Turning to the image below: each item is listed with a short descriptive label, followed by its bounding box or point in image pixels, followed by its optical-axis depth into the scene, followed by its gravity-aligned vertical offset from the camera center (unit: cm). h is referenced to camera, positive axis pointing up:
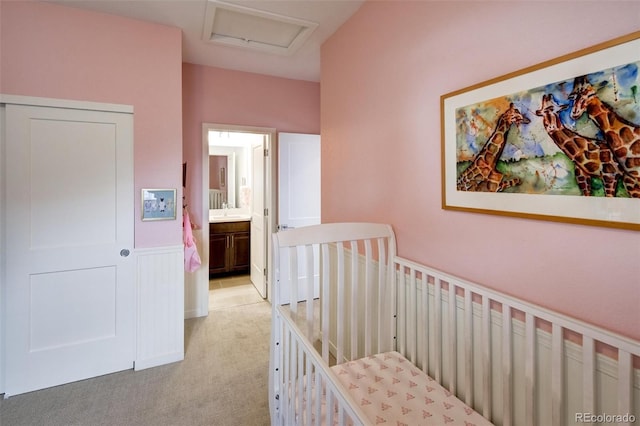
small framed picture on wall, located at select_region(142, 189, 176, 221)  239 +9
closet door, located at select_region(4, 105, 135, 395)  208 -22
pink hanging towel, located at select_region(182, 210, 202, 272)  286 -34
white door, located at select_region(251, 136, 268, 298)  384 -9
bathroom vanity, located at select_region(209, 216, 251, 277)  445 -46
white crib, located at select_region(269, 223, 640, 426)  98 -57
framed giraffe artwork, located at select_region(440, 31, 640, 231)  91 +26
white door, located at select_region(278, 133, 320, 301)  356 +37
